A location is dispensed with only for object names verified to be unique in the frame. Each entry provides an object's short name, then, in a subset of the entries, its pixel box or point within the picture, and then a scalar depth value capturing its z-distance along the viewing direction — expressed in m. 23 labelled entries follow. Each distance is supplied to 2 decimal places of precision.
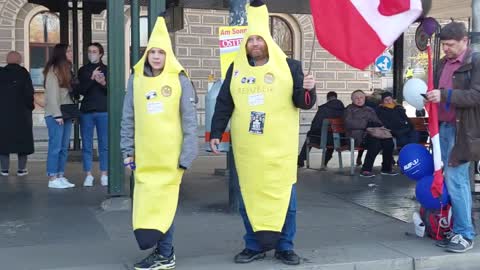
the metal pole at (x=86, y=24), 11.95
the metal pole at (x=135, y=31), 6.90
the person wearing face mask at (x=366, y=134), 9.96
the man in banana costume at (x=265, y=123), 4.85
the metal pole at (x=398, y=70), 12.85
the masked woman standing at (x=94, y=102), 8.17
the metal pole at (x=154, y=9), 6.77
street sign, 17.56
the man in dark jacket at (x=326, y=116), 10.72
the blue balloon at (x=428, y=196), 5.64
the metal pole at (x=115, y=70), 6.84
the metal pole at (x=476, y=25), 6.87
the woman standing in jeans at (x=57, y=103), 8.23
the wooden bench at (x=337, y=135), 10.39
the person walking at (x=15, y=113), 9.52
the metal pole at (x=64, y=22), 11.84
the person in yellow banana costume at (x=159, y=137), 4.77
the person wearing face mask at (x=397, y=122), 10.29
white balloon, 5.88
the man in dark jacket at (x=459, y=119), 5.27
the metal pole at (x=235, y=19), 6.88
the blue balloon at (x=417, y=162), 5.81
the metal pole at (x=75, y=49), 11.74
